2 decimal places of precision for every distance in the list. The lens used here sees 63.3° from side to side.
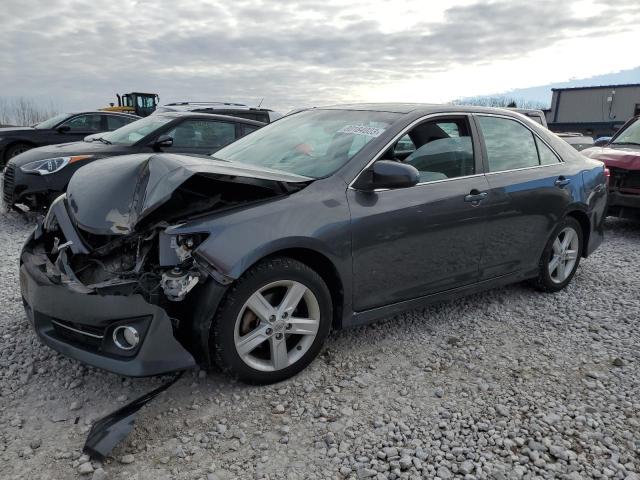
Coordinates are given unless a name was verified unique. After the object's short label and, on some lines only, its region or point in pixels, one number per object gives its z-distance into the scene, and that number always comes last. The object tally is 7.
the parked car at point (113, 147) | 6.39
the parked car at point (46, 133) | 11.12
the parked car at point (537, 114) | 9.08
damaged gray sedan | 2.63
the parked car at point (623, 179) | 6.95
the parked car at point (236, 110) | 10.22
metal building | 30.84
